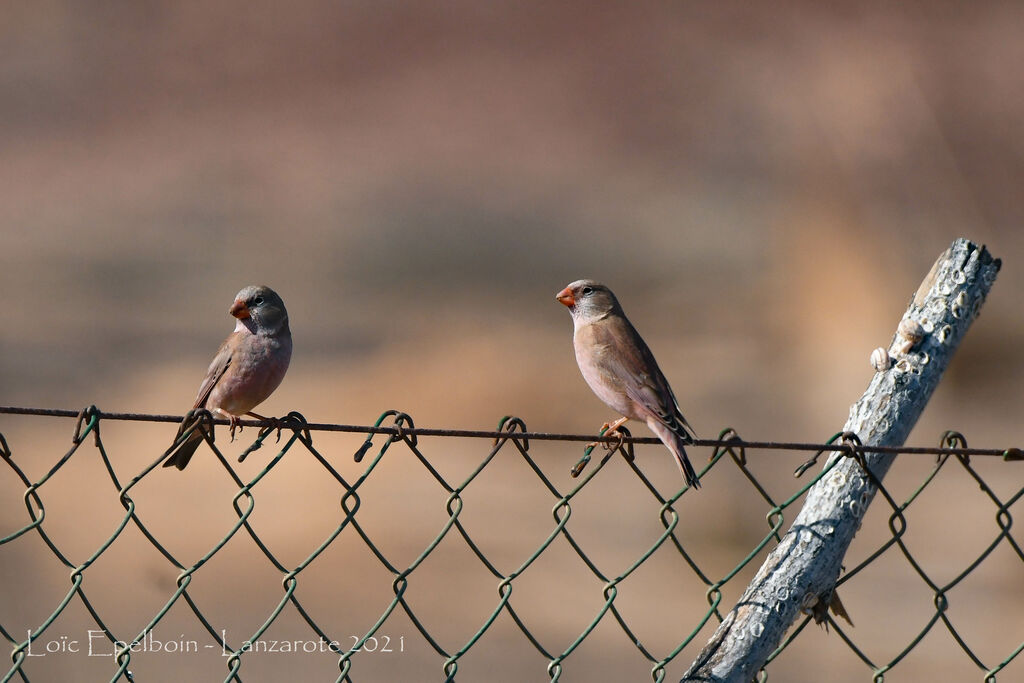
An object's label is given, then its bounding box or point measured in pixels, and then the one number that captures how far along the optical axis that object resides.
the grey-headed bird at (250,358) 6.75
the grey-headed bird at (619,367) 6.83
